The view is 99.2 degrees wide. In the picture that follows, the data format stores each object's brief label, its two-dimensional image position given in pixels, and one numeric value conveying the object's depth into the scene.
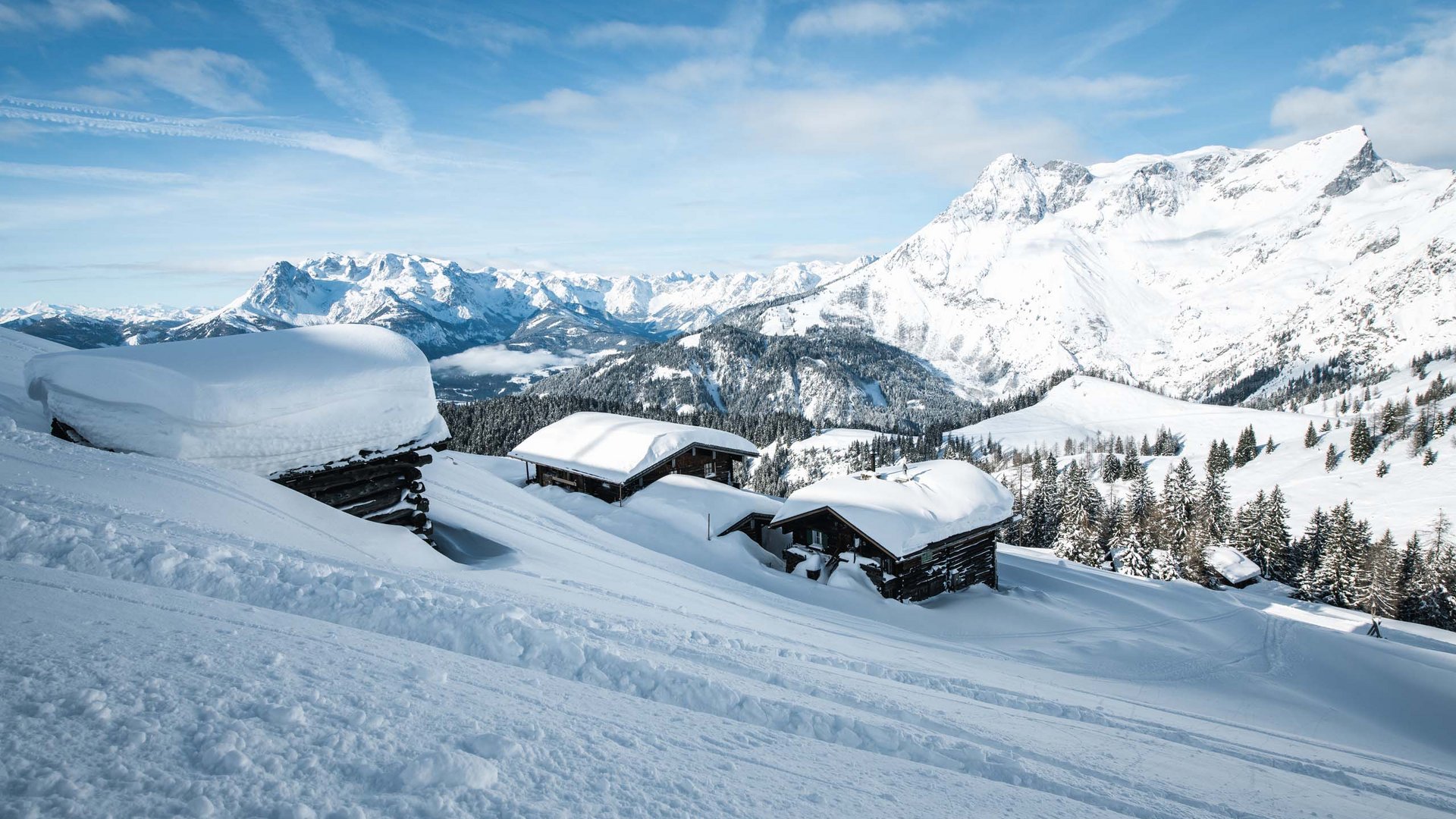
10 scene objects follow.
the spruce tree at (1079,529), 55.00
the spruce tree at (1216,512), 63.44
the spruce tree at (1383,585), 45.22
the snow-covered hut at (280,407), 10.03
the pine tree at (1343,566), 49.03
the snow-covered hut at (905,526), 24.16
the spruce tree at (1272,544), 60.72
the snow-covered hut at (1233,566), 54.11
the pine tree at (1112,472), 115.06
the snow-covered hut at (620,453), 30.98
